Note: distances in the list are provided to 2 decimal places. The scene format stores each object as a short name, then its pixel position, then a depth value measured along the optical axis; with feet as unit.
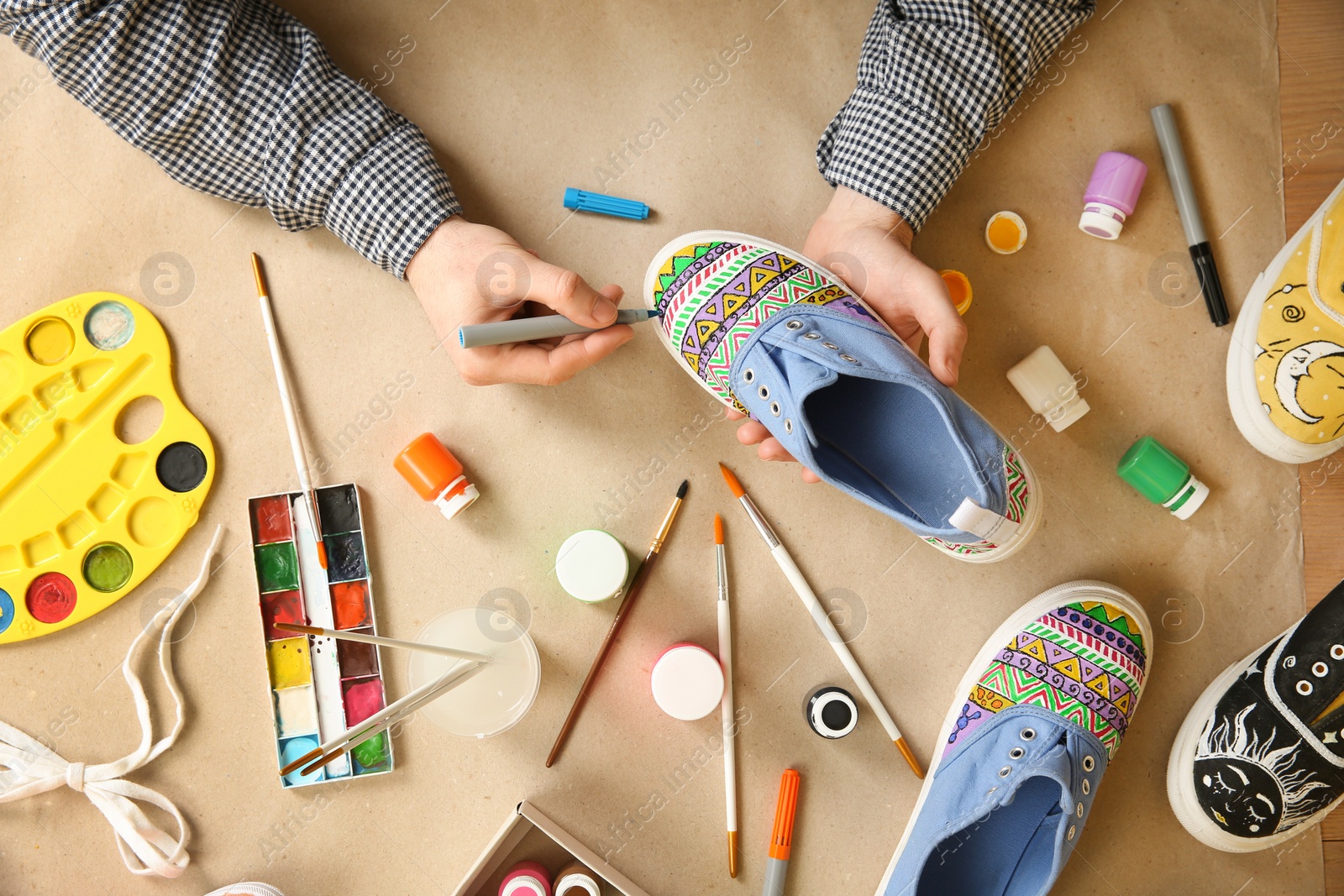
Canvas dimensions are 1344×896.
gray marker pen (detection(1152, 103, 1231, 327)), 3.55
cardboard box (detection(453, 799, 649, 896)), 3.22
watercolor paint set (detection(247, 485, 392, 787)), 3.56
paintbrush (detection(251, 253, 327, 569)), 3.55
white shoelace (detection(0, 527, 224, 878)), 3.54
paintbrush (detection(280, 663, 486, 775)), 2.58
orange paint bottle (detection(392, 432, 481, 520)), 3.51
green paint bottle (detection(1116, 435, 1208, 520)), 3.47
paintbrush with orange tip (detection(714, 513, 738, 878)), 3.57
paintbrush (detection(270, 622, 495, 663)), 2.61
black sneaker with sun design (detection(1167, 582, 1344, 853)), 3.32
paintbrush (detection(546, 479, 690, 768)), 3.59
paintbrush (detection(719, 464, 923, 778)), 3.57
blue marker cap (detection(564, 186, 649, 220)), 3.61
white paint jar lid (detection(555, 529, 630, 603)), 3.51
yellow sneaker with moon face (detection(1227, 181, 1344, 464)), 3.30
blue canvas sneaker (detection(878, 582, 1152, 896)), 3.29
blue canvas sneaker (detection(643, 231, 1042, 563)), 2.89
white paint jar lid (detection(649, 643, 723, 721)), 3.50
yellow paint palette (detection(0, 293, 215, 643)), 3.53
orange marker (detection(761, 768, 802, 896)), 3.52
